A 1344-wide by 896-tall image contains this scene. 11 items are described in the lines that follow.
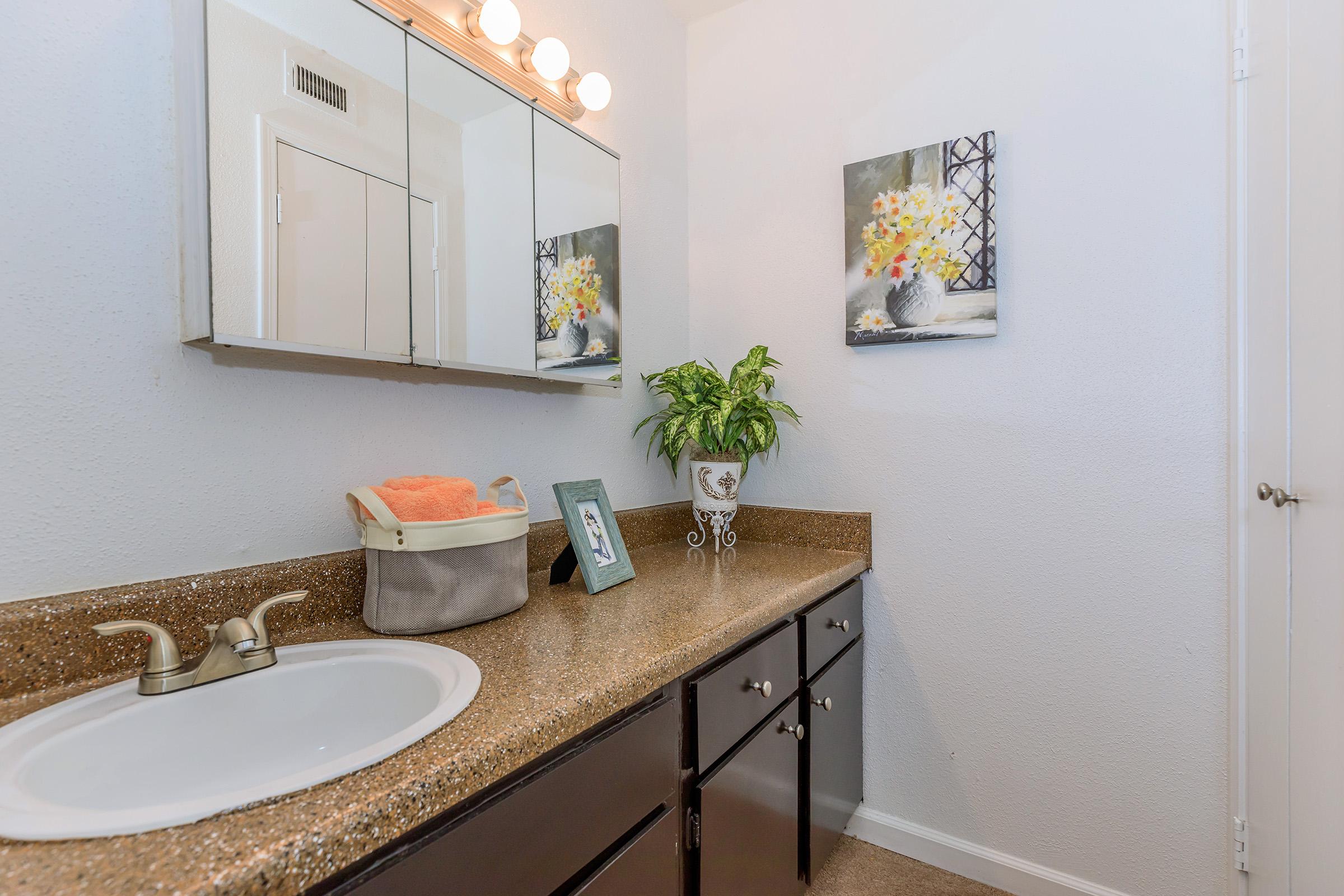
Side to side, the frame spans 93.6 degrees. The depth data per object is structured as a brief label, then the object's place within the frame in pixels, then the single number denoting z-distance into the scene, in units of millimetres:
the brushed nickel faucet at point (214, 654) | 714
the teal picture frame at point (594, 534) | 1233
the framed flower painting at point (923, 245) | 1513
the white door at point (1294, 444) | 879
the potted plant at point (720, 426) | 1647
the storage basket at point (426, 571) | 934
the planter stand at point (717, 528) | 1723
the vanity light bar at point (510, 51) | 1210
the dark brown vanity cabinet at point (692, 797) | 613
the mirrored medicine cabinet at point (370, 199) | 863
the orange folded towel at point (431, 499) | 960
